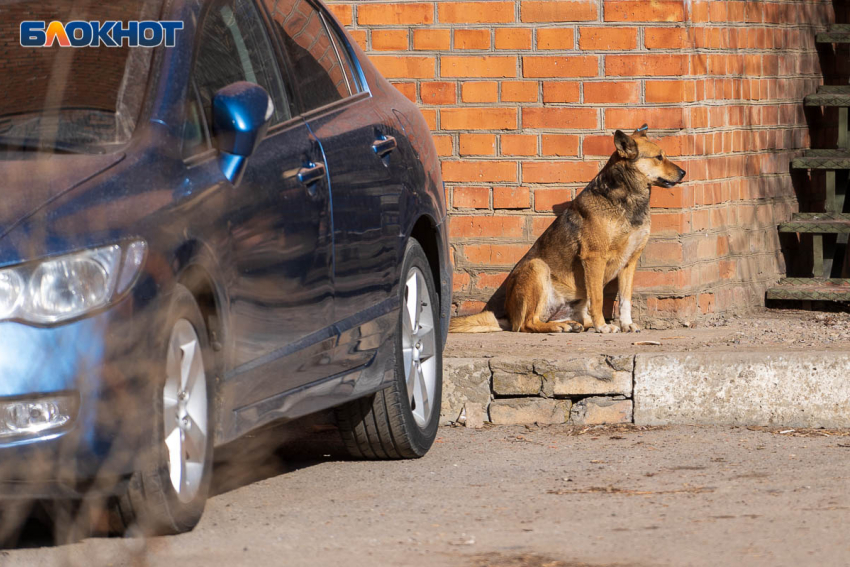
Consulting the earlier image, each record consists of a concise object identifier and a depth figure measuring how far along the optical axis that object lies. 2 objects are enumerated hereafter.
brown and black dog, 15.45
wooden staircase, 17.55
